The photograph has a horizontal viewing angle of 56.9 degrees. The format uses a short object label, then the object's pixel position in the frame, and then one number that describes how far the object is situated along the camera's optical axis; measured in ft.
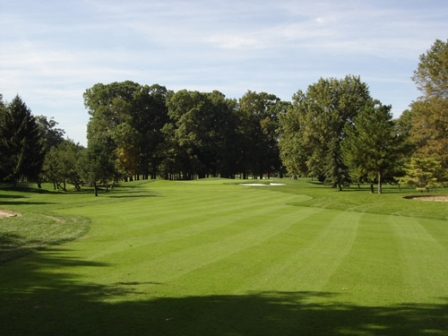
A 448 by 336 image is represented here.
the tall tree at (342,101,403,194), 142.72
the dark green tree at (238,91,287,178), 331.16
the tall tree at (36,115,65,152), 411.54
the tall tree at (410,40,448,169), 130.31
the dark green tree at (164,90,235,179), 293.84
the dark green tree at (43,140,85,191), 183.62
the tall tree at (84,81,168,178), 283.79
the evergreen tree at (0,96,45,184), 184.65
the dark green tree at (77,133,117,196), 140.77
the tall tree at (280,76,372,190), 206.58
